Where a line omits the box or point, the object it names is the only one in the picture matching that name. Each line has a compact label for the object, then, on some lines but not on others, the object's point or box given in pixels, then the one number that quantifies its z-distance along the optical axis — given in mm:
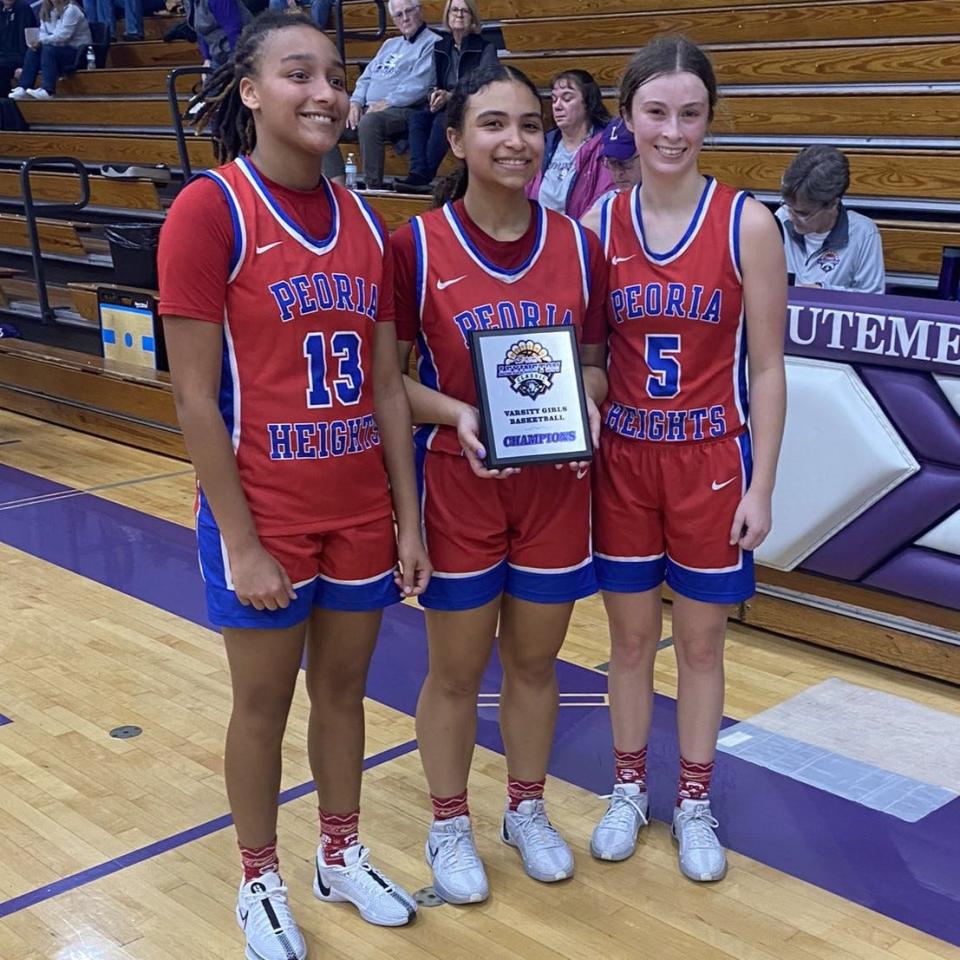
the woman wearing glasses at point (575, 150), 4531
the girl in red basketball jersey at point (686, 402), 2035
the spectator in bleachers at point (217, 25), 6699
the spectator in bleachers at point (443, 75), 5789
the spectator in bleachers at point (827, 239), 3627
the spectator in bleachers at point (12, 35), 9352
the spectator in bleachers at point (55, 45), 9000
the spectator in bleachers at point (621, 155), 3773
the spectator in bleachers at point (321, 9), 6957
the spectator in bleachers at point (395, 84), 6000
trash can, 6004
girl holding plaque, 1939
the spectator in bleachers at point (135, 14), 9352
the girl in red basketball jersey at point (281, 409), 1720
